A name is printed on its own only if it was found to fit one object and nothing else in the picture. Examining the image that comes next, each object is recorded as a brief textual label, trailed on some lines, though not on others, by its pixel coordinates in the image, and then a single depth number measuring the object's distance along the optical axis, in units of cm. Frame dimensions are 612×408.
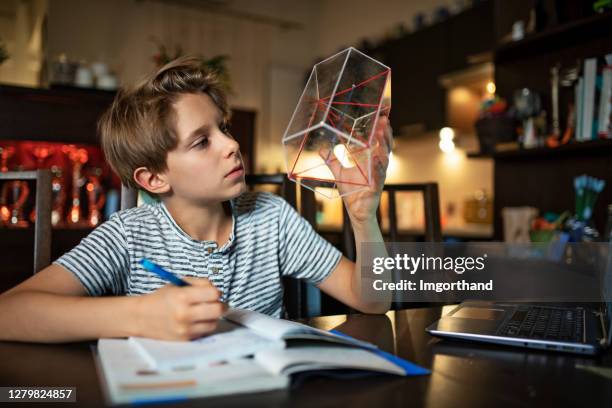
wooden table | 48
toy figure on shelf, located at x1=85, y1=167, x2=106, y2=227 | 250
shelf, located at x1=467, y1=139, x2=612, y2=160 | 173
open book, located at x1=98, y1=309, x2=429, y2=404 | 46
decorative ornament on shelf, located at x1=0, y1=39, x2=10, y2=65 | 212
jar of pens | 167
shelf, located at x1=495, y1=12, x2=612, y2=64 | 176
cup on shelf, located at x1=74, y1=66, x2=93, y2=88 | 276
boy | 87
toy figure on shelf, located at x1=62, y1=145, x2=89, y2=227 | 244
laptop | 67
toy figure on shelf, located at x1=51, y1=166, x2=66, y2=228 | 239
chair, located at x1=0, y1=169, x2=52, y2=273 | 101
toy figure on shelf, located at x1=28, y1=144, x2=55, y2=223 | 230
